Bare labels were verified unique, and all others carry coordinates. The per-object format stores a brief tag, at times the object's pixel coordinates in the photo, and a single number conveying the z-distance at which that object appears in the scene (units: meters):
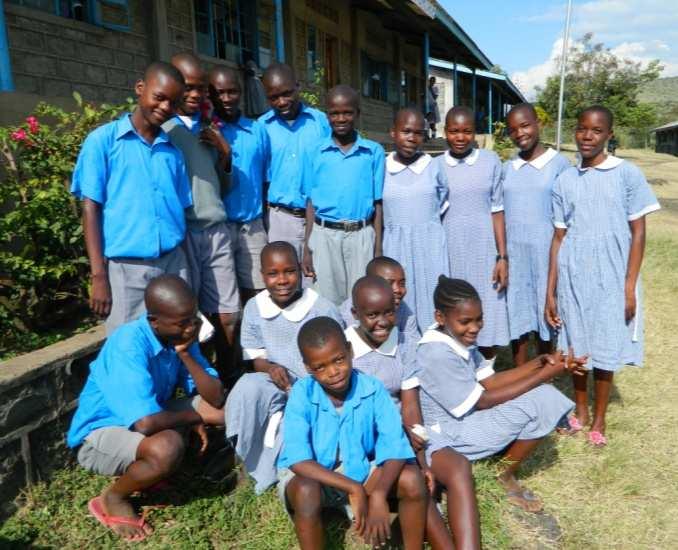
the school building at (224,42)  4.75
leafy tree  29.64
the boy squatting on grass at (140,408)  2.35
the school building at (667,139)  41.03
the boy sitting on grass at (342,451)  2.05
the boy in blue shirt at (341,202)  3.29
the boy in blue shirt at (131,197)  2.58
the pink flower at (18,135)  3.21
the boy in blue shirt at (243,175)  3.26
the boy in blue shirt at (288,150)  3.44
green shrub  3.15
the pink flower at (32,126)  3.26
